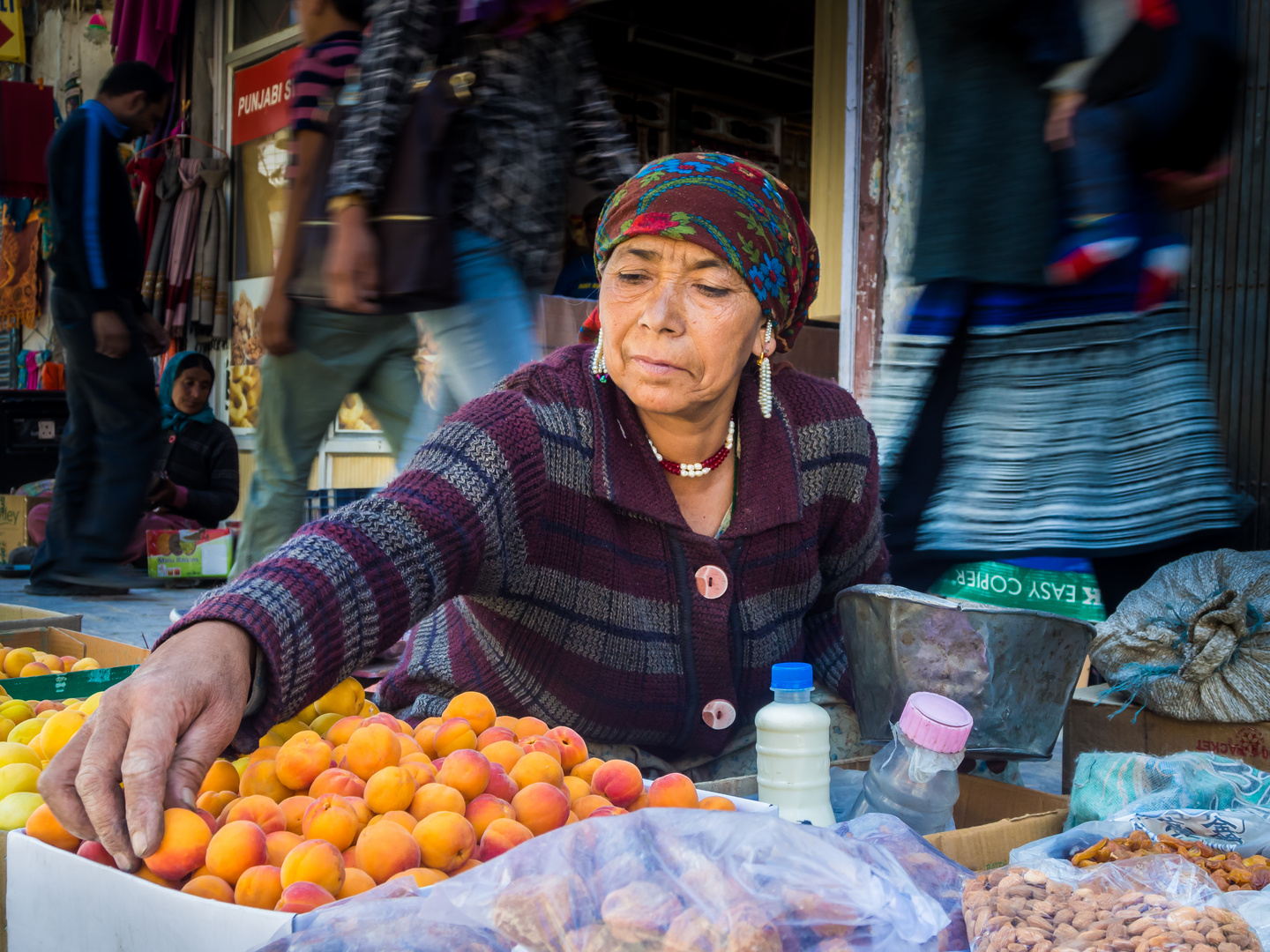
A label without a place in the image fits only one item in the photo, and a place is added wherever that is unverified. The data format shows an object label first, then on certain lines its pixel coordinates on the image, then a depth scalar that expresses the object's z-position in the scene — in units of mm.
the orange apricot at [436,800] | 1014
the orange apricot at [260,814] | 976
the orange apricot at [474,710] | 1262
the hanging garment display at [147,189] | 7711
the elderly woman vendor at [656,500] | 1521
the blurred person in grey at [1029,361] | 2162
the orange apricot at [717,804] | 1140
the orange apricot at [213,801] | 1032
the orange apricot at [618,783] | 1169
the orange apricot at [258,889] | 875
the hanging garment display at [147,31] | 7406
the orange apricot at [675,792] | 1137
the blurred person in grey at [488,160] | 2488
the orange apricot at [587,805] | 1104
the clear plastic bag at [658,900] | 771
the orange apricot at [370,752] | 1078
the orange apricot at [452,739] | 1175
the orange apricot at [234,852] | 903
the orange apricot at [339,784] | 1034
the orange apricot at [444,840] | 966
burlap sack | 2016
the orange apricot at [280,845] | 939
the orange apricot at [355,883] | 910
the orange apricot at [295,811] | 1013
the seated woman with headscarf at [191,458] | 6113
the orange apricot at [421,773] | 1064
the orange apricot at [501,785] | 1080
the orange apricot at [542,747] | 1166
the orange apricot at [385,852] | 942
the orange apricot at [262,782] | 1072
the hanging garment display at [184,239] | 7535
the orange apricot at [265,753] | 1109
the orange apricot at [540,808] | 1055
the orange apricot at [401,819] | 986
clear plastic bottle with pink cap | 1190
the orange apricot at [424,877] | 901
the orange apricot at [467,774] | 1054
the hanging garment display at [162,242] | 7691
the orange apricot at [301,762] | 1069
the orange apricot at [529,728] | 1251
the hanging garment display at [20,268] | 9945
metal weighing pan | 1415
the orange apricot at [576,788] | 1146
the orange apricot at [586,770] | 1206
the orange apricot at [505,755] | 1144
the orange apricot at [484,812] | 1031
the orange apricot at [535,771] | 1106
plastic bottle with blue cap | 1297
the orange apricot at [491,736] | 1195
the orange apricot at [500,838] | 996
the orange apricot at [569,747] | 1219
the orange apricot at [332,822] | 959
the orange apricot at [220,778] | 1071
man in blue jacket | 4516
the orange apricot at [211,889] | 886
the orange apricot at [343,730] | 1167
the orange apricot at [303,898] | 848
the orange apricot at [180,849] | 908
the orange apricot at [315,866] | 885
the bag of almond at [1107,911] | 856
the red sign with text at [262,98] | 7086
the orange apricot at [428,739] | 1185
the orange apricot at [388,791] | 1012
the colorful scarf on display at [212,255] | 7527
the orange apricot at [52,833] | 990
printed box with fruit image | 5688
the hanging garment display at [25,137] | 7461
